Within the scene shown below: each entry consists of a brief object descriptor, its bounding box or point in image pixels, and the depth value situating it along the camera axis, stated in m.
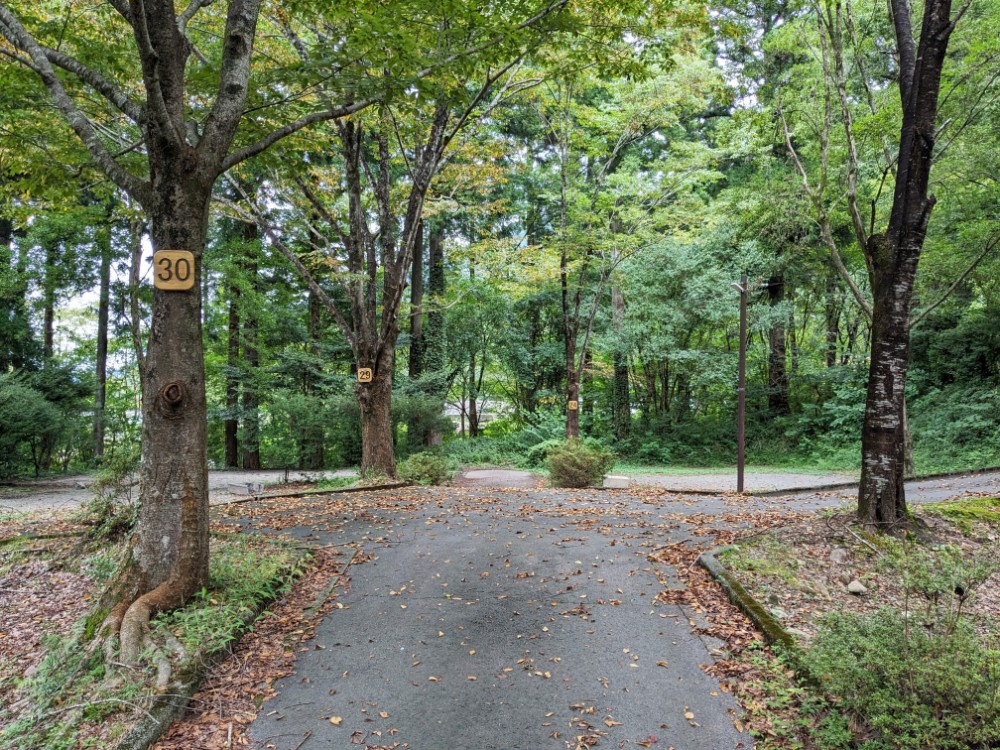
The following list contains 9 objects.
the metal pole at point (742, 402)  10.38
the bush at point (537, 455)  17.41
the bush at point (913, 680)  2.53
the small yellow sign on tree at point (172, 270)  4.08
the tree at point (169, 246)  4.05
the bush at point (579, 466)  11.70
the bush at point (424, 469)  11.79
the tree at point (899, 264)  5.33
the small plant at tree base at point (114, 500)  5.23
